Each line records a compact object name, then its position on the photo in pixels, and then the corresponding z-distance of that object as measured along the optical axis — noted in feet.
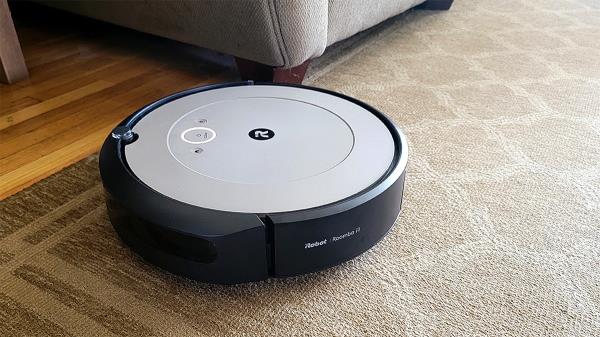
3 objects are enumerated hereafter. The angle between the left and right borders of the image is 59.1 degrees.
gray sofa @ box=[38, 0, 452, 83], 3.67
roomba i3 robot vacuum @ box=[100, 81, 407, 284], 2.20
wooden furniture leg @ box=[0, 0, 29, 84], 4.16
